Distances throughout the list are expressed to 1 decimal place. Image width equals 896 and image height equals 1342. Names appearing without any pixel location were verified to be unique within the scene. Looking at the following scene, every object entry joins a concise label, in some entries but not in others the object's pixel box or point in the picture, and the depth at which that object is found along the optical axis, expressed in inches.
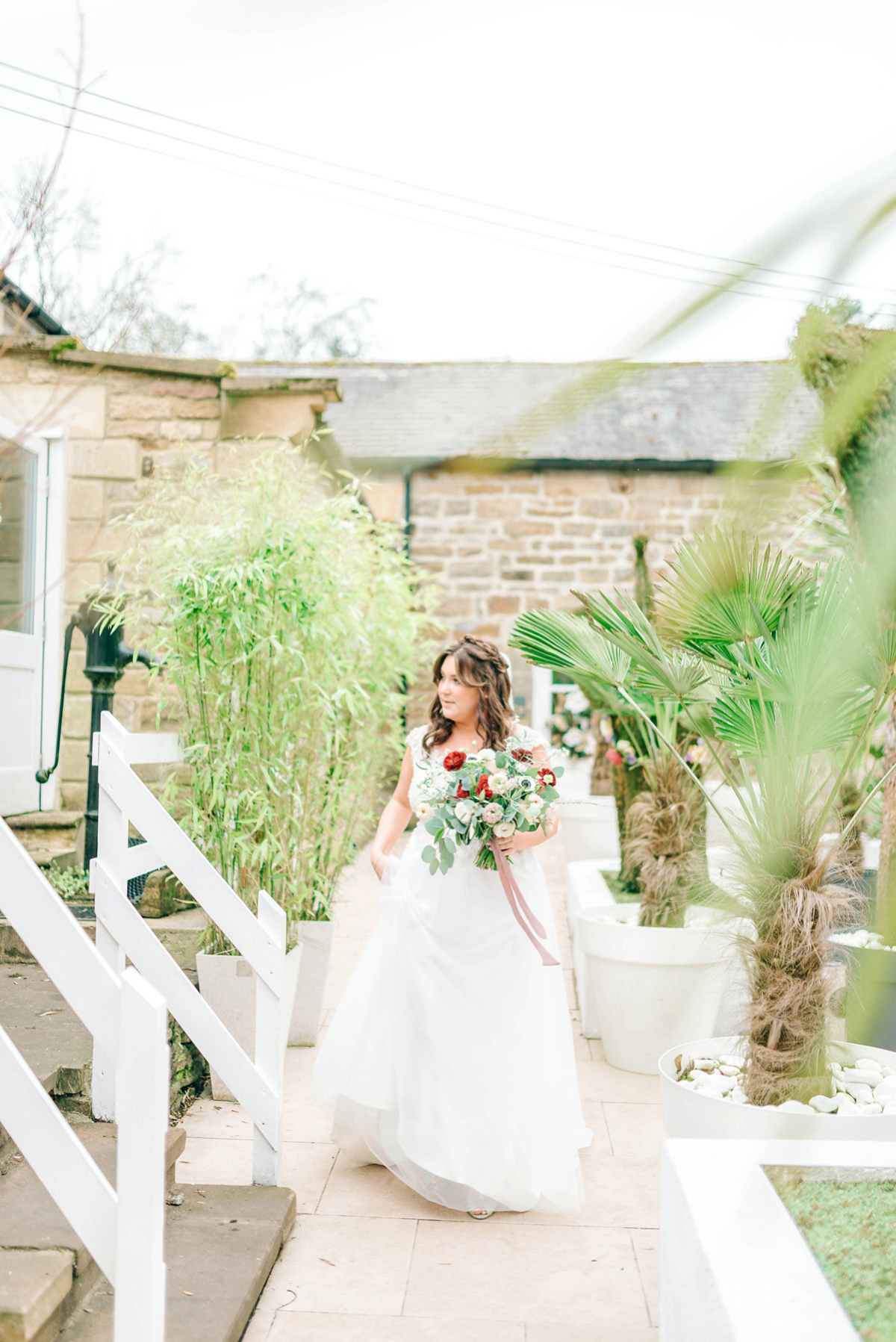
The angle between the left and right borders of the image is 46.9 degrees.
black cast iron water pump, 170.6
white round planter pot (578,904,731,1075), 146.6
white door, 194.7
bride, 105.7
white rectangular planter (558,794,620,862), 290.4
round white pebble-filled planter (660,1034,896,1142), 88.6
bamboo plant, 141.6
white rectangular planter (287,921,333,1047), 156.8
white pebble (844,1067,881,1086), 104.0
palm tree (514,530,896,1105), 91.5
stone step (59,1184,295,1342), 79.2
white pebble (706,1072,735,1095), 106.3
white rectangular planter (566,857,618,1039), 170.4
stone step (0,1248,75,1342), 67.1
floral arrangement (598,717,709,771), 188.5
